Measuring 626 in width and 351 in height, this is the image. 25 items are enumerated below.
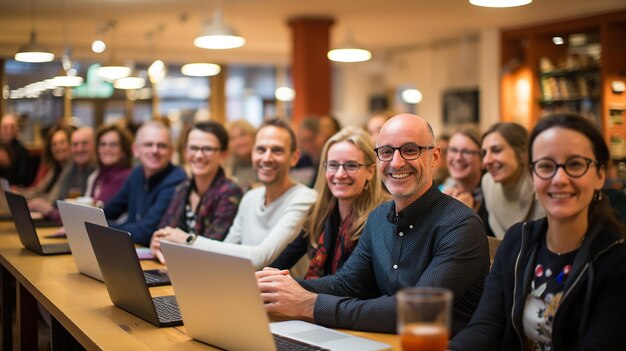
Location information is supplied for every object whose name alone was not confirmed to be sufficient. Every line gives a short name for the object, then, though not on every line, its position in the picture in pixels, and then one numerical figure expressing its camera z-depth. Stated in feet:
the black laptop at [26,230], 11.50
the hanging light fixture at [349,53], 25.77
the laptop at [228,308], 5.47
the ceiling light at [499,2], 14.12
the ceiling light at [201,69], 31.01
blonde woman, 9.05
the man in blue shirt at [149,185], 13.65
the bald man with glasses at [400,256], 6.72
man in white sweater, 10.17
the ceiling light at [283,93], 49.80
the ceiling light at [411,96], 45.41
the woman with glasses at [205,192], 12.19
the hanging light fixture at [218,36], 19.98
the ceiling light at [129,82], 32.71
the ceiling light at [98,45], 25.98
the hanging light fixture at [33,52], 22.61
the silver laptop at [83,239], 8.59
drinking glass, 3.96
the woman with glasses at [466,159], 13.80
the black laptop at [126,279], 6.89
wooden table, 6.41
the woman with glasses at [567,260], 5.28
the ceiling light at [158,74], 31.92
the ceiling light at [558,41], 32.86
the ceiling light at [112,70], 25.17
